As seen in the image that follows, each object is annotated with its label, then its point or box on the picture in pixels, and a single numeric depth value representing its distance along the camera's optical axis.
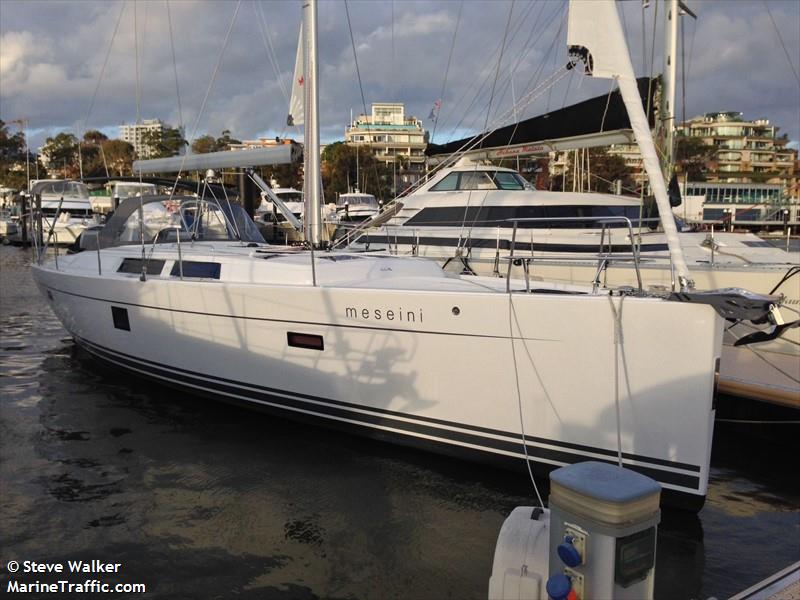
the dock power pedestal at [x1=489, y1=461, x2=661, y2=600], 2.35
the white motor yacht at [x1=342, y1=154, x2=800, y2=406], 7.75
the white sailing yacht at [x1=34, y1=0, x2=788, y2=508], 4.26
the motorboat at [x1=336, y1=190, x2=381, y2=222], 24.75
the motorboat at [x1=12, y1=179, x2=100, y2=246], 26.38
